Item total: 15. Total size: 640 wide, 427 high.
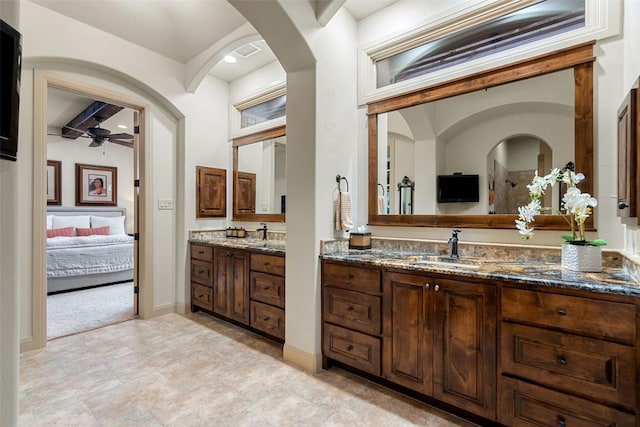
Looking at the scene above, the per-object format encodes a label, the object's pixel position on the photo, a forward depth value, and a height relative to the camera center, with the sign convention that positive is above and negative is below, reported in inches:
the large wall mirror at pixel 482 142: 76.4 +20.6
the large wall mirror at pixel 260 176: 142.3 +18.2
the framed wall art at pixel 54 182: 254.5 +26.7
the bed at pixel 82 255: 181.5 -25.2
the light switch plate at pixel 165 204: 142.5 +4.7
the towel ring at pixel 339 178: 102.6 +11.8
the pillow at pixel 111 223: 265.7 -7.4
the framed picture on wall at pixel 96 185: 272.1 +26.3
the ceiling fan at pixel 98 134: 210.1 +55.5
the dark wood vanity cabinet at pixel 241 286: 109.7 -28.3
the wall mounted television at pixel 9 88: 33.6 +13.9
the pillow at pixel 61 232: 228.4 -13.0
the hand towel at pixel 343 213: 100.6 +0.3
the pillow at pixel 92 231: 244.0 -13.3
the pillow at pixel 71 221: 245.8 -5.5
